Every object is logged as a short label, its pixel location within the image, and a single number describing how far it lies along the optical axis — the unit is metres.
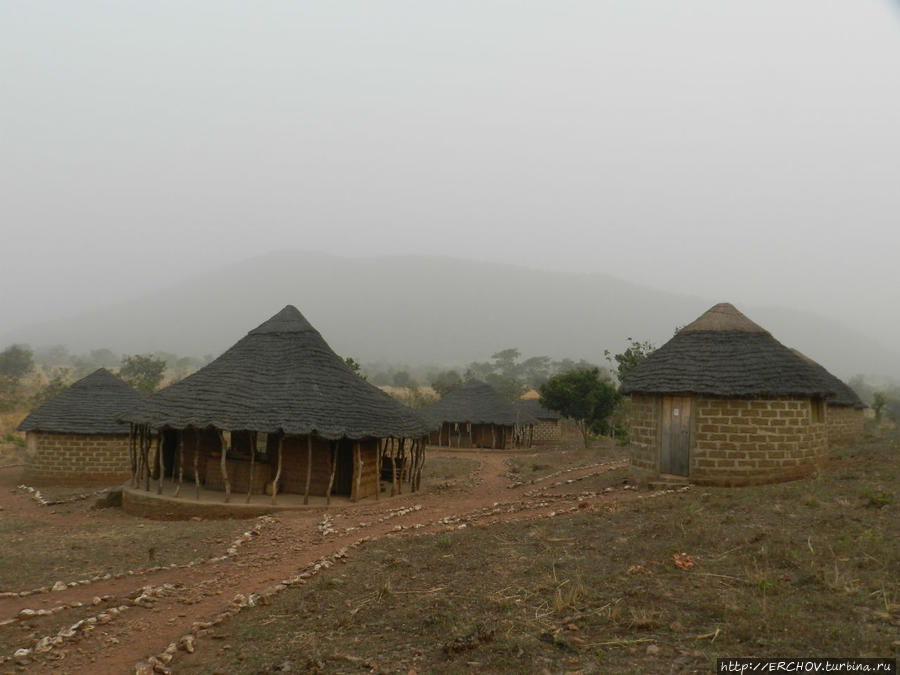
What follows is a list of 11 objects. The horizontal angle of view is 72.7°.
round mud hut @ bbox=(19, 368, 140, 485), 20.91
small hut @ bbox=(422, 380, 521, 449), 37.78
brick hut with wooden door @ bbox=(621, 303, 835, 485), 14.62
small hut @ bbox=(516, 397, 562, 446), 44.03
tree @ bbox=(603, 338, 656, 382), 37.78
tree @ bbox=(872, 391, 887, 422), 49.06
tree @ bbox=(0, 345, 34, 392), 56.41
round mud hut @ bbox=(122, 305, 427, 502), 15.20
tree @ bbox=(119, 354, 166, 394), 54.97
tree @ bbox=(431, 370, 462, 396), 56.97
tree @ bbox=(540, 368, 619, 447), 36.56
